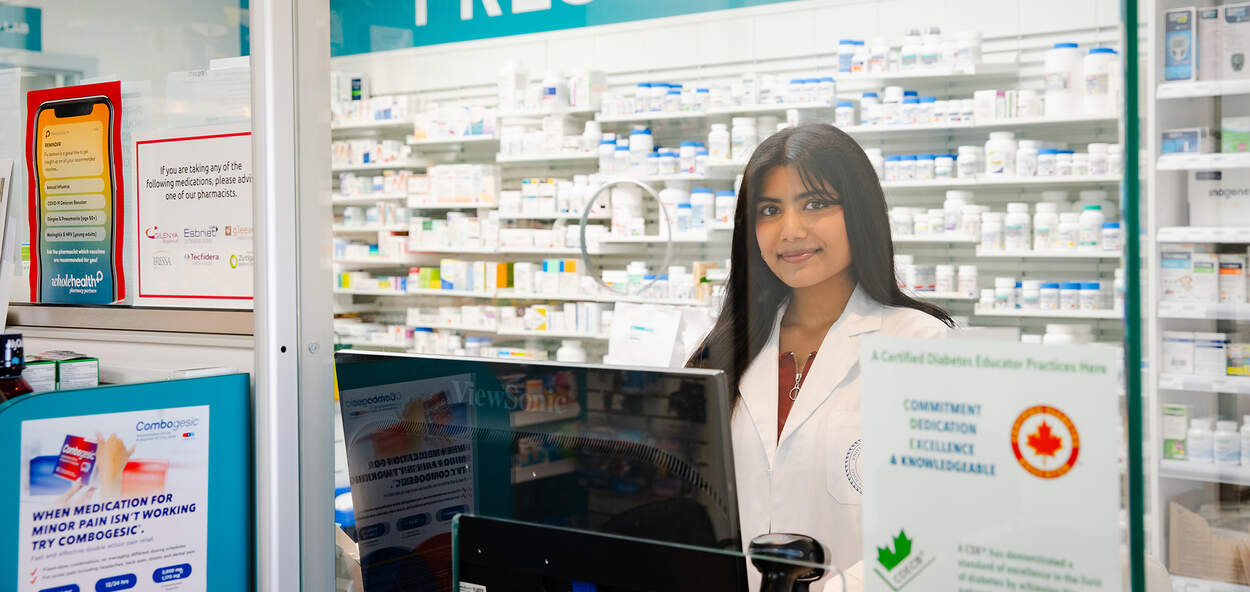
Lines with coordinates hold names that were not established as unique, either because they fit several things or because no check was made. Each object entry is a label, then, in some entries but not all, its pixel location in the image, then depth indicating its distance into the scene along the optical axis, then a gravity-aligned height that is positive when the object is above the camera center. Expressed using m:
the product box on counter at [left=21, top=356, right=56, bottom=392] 1.44 -0.11
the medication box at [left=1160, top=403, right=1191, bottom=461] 0.98 -0.16
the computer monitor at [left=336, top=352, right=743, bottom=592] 1.03 -0.19
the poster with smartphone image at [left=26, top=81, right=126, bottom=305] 1.78 +0.20
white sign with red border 1.60 +0.14
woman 1.15 -0.04
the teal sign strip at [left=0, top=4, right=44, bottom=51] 1.99 +0.58
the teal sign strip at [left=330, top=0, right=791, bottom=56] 1.65 +0.49
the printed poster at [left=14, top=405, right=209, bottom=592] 1.33 -0.29
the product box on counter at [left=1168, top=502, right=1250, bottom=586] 1.01 -0.29
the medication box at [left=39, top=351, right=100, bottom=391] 1.48 -0.11
